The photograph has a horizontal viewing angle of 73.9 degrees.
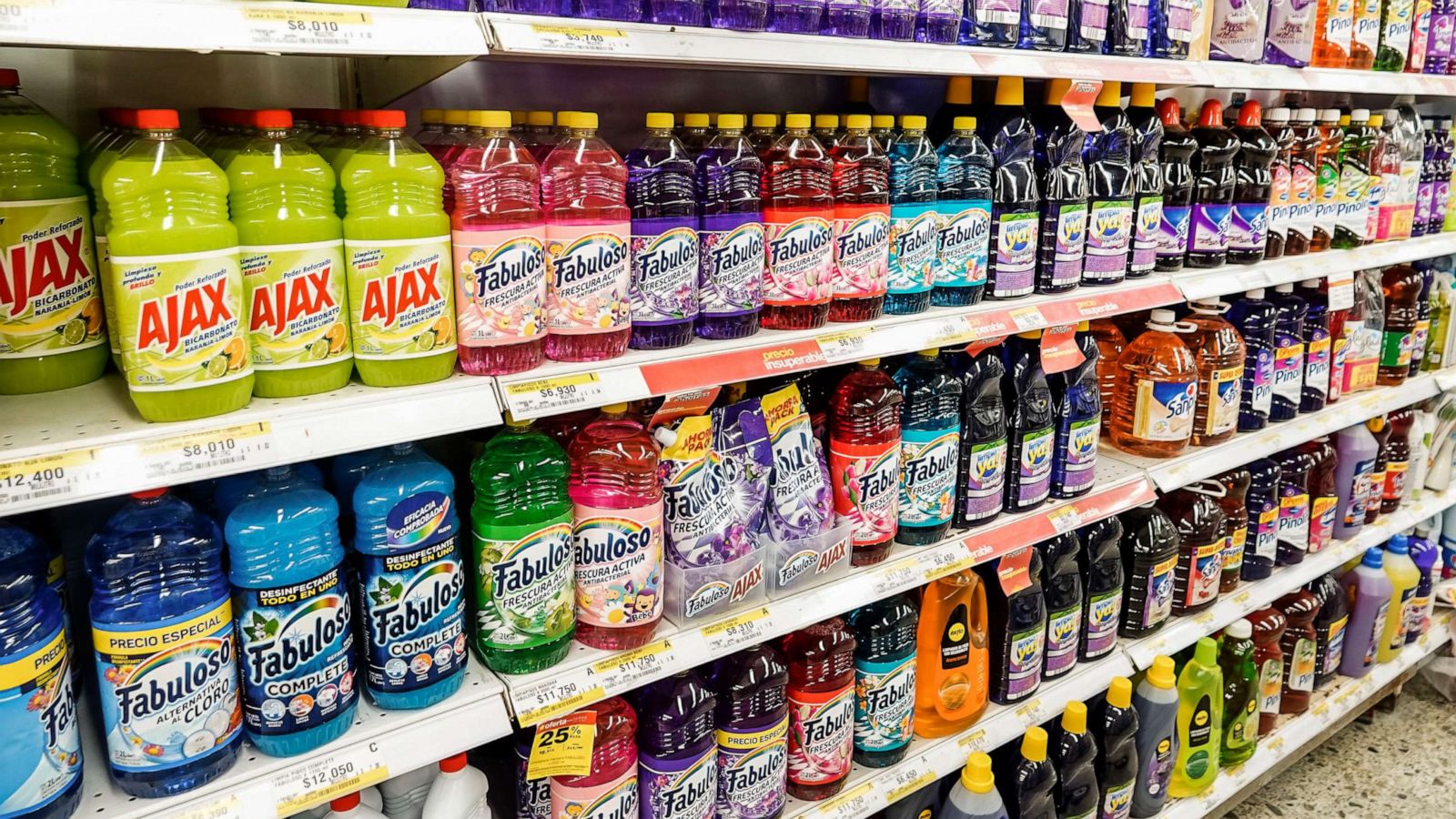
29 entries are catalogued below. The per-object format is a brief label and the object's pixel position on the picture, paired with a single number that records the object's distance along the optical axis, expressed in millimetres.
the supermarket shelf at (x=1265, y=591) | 2266
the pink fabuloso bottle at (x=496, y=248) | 1219
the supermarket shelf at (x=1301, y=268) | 2148
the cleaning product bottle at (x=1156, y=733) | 2201
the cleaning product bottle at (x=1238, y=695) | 2434
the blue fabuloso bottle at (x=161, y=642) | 1085
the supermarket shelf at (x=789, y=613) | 1384
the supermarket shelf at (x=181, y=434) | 976
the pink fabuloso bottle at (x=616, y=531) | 1419
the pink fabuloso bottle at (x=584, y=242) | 1304
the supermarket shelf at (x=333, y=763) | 1136
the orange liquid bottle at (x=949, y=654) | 1897
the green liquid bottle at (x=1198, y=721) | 2309
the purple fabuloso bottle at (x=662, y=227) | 1405
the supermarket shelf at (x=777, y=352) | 1295
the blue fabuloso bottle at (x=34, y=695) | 1023
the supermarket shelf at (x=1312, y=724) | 2421
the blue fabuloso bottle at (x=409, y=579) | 1227
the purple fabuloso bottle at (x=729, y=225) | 1463
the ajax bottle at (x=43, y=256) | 1103
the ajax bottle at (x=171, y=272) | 994
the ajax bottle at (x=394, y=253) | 1146
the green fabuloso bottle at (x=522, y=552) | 1339
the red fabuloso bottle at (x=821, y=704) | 1698
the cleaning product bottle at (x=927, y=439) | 1786
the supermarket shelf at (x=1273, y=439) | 2223
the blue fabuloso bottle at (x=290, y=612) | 1146
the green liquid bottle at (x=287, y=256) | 1094
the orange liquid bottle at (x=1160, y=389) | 2209
